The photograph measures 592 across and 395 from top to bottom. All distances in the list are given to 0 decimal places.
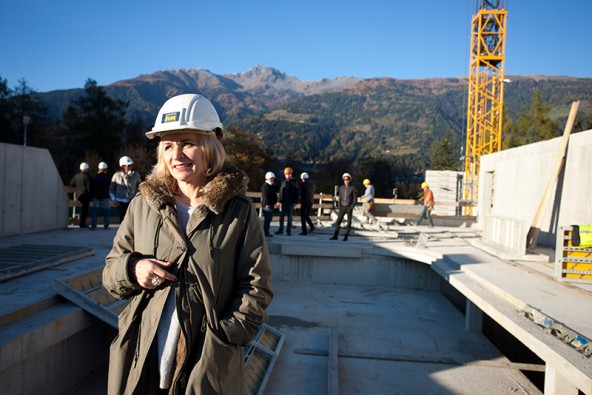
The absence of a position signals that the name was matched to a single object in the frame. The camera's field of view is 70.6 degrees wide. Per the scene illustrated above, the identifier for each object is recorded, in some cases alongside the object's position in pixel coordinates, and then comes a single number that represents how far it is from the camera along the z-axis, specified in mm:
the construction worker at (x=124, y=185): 8961
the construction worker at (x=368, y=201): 12846
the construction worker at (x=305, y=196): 11469
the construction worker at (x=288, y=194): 10806
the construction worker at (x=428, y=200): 14109
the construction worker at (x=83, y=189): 10266
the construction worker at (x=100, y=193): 10133
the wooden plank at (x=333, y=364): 4514
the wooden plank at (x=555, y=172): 8445
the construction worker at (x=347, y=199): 10344
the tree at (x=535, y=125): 44781
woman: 1748
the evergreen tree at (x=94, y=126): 40531
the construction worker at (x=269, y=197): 10367
